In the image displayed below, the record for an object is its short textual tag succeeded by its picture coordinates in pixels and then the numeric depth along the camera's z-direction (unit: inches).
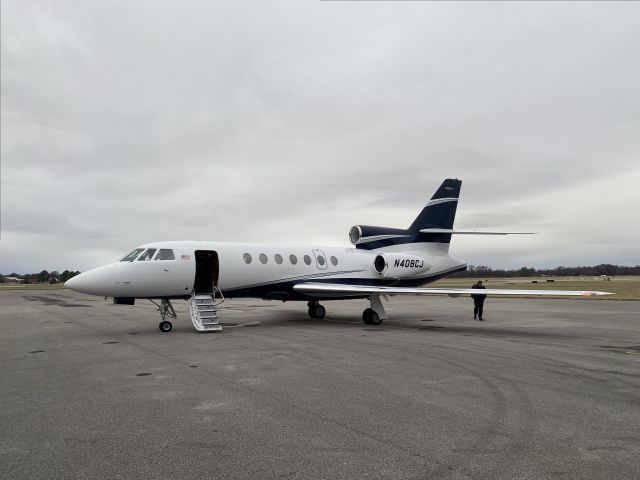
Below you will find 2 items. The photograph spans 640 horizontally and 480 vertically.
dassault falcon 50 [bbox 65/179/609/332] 591.8
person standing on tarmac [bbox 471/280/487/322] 797.4
